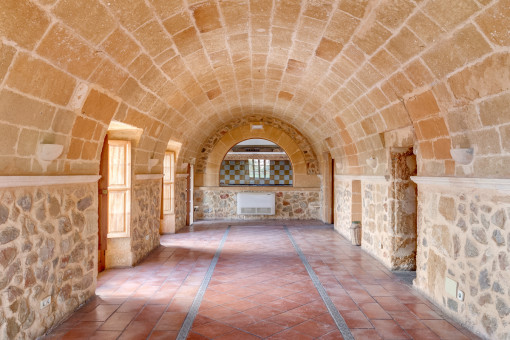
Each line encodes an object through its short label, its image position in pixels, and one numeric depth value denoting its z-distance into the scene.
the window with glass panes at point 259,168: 16.36
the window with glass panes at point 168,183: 8.20
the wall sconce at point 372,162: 5.96
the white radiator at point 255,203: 10.60
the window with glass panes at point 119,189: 5.31
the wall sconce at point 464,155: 3.24
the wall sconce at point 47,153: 2.96
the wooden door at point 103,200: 4.86
